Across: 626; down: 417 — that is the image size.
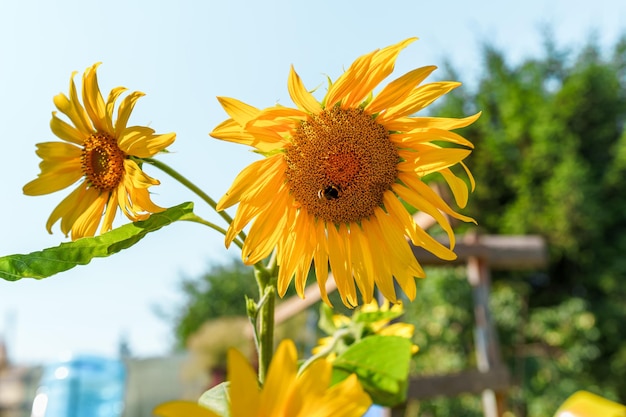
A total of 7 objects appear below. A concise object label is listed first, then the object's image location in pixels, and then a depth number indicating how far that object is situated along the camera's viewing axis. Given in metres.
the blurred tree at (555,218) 7.27
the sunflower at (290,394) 0.26
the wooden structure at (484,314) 3.06
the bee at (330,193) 0.48
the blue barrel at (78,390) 3.69
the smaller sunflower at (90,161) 0.45
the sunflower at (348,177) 0.43
